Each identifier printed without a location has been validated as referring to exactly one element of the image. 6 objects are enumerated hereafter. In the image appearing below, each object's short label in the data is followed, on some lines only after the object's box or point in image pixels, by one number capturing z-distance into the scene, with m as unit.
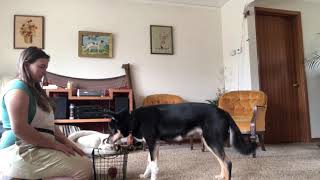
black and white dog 2.05
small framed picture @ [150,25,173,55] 4.82
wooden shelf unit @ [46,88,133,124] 3.88
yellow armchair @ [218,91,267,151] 3.47
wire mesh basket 2.07
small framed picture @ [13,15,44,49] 4.29
